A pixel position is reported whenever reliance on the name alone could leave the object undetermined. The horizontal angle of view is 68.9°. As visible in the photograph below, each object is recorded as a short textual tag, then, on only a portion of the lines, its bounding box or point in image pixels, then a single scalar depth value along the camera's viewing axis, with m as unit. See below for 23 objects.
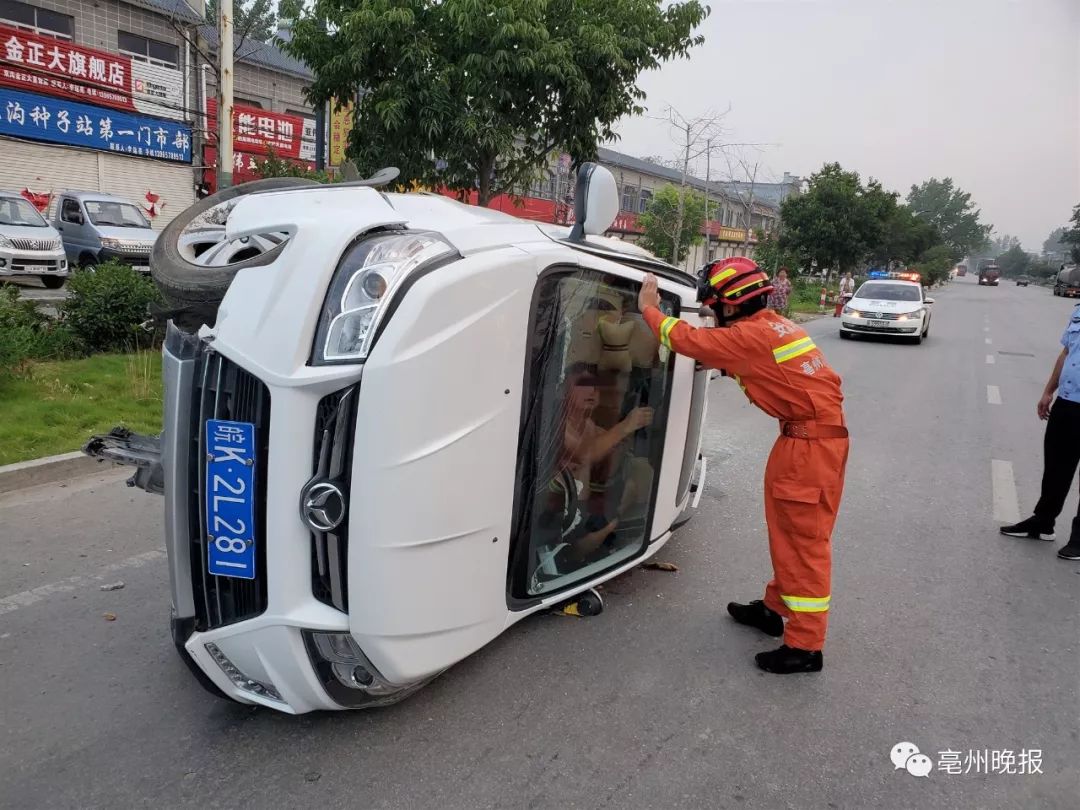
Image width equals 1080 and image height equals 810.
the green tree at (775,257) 33.06
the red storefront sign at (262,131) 22.84
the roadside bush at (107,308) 7.56
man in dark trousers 4.66
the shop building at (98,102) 18.19
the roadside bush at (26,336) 6.21
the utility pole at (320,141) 10.39
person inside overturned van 2.89
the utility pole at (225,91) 8.98
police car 17.02
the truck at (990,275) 81.88
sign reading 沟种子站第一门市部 18.08
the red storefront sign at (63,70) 17.70
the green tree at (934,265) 59.08
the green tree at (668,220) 33.93
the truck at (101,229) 14.55
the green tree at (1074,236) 76.79
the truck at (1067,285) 53.26
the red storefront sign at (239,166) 22.02
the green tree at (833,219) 33.00
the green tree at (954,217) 125.81
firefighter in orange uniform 3.15
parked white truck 12.92
